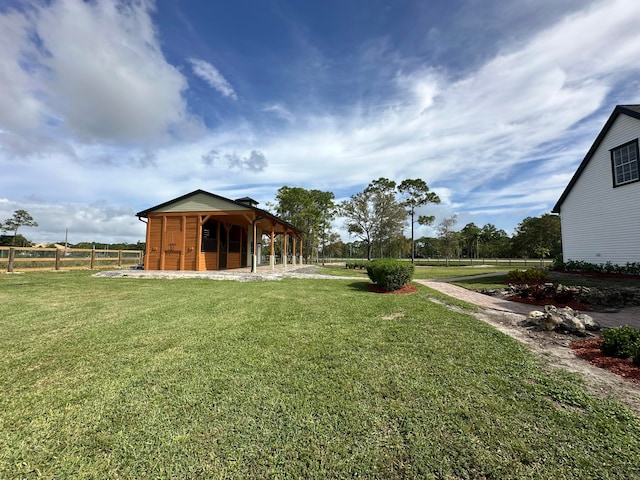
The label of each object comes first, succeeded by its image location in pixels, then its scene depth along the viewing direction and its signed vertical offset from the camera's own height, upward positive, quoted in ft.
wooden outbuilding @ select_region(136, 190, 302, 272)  44.88 +4.39
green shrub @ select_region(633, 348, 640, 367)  10.57 -3.93
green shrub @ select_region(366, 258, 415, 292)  28.48 -2.07
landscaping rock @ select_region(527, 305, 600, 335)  15.07 -3.82
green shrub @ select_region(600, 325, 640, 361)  11.16 -3.67
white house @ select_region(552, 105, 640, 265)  33.96 +7.54
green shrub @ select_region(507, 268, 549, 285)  33.04 -2.86
